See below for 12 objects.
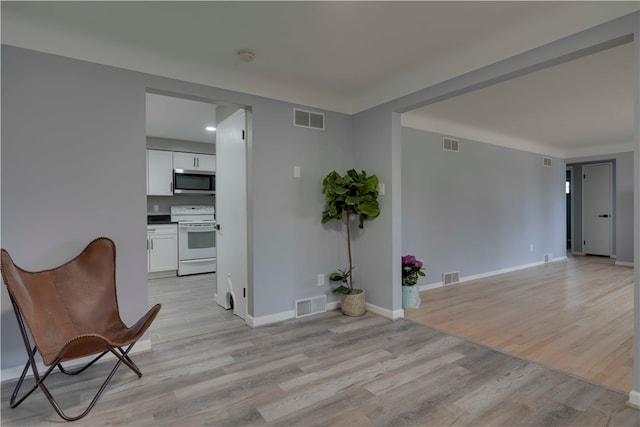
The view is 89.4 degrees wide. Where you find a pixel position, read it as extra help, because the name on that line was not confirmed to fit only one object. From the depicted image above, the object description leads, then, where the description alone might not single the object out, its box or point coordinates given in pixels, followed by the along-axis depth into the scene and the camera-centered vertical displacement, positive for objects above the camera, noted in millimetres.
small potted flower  3768 -865
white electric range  5672 -546
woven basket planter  3516 -1031
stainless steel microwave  5832 +542
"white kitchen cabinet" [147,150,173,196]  5652 +683
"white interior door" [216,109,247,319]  3430 -6
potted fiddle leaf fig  3463 +76
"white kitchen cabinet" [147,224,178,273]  5418 -615
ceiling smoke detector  2660 +1305
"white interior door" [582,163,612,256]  7590 -31
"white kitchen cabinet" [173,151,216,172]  5922 +935
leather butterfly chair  1864 -665
